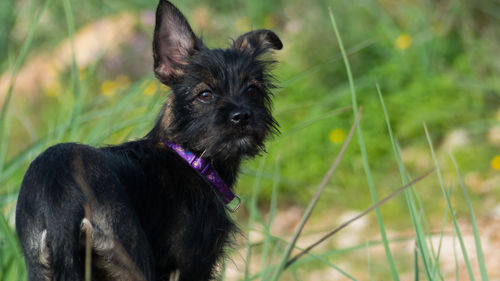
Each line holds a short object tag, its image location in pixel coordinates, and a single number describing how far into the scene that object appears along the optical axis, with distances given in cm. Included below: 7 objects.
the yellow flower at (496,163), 1041
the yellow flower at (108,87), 1496
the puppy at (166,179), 390
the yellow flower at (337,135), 1200
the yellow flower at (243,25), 1554
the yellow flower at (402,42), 1293
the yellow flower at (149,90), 827
